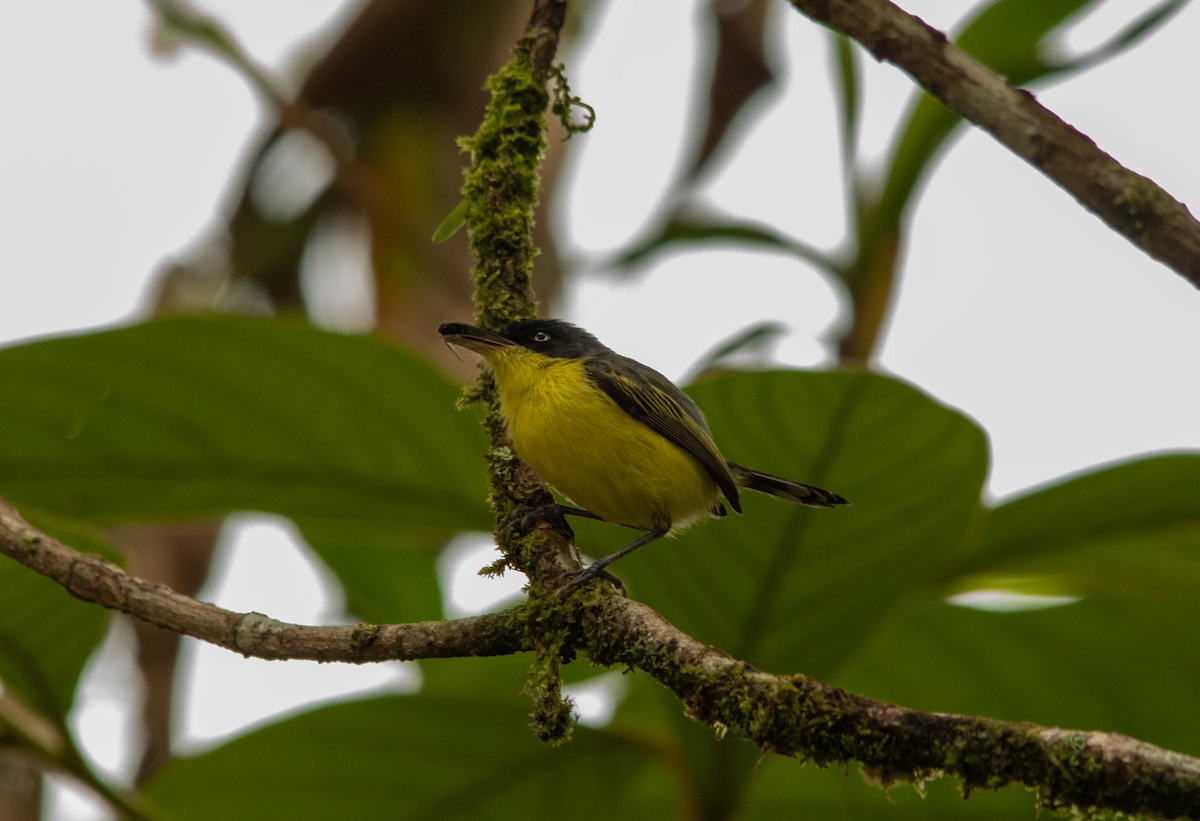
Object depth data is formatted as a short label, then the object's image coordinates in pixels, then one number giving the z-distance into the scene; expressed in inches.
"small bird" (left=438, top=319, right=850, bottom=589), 214.4
